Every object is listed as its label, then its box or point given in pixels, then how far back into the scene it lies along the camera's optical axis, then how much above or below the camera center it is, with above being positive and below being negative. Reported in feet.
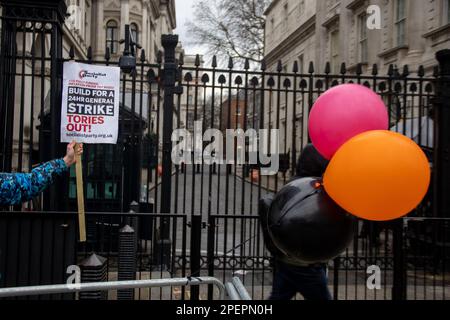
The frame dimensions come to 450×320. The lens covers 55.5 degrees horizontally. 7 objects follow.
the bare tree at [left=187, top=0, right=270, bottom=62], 121.19 +39.73
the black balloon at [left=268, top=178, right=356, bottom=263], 9.19 -1.22
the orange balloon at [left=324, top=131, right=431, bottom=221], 8.13 -0.10
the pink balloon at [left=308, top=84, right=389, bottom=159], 9.32 +1.19
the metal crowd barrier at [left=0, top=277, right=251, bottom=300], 8.77 -2.64
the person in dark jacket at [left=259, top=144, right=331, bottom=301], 11.12 -2.85
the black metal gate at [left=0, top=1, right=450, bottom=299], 12.64 -1.50
